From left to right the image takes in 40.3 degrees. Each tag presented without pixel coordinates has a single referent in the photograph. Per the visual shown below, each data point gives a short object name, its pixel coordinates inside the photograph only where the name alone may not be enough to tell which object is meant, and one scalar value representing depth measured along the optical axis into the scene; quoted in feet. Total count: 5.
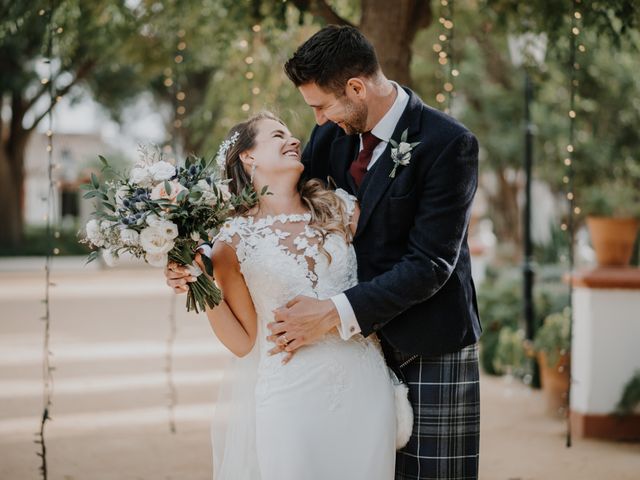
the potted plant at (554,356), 22.15
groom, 9.49
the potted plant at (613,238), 21.17
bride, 9.74
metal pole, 27.12
